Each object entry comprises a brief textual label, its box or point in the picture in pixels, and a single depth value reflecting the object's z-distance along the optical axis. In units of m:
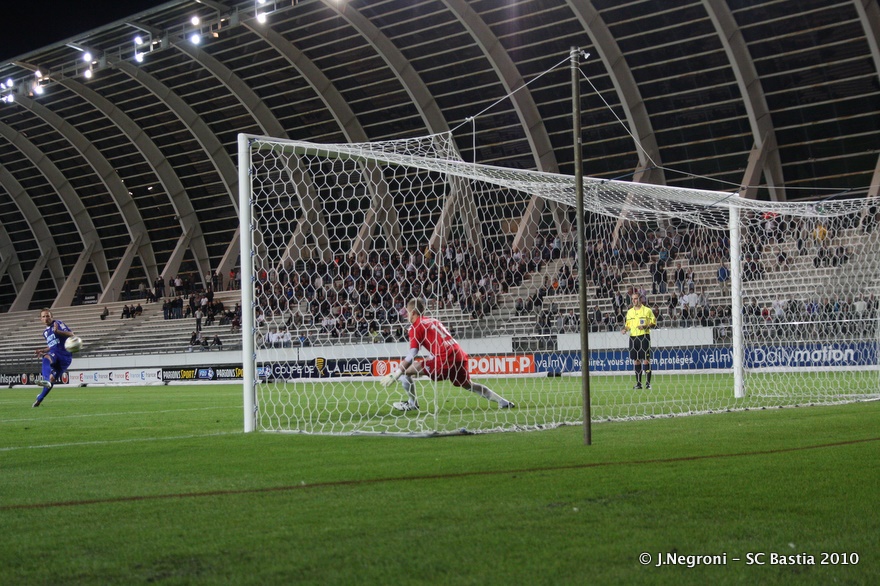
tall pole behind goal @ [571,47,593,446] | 7.84
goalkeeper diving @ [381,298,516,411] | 11.03
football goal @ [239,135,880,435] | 11.71
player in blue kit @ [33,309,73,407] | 17.16
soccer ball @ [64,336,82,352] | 14.55
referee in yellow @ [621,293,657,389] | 16.23
